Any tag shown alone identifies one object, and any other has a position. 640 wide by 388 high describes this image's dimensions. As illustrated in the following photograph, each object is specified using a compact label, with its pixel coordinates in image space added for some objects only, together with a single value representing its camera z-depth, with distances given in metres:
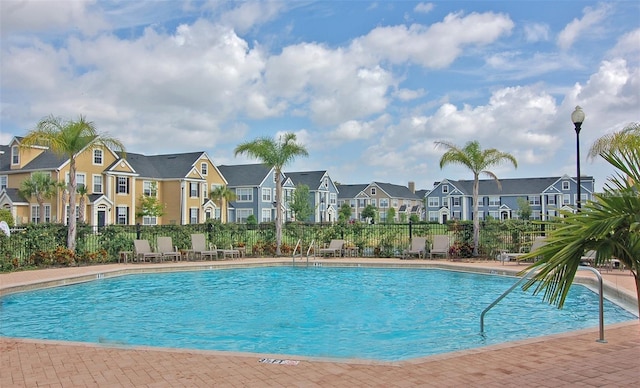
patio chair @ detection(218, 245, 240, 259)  21.59
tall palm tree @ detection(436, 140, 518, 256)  20.73
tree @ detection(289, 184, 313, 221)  59.16
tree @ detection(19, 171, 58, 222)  40.78
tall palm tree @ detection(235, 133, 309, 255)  23.80
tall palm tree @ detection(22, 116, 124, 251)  18.47
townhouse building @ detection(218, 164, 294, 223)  59.12
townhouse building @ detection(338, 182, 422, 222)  81.25
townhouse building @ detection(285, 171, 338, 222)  68.81
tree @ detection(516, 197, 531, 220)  64.19
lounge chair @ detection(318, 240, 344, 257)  22.36
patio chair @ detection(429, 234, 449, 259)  20.61
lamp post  14.64
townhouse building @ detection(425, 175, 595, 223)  69.56
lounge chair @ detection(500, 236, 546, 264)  18.32
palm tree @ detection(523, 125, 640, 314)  3.36
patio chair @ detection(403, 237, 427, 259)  20.88
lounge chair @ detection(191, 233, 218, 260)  21.17
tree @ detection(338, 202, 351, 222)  75.61
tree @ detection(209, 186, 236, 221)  54.75
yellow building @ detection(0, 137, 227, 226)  42.66
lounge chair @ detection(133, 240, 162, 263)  19.95
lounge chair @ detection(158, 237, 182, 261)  20.65
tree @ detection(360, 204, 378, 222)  76.19
